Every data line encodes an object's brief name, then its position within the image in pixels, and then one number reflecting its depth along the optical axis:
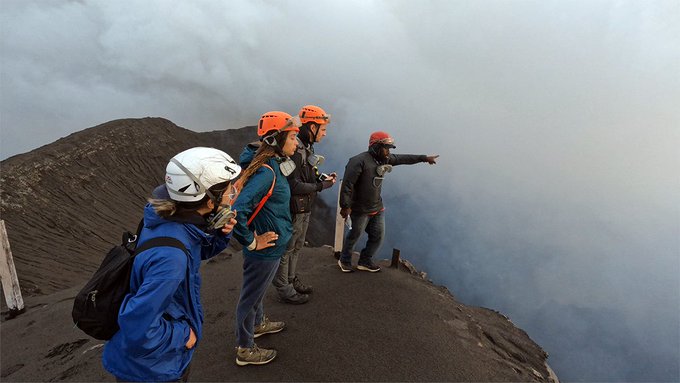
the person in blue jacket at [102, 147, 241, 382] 1.92
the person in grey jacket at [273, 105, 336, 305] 4.34
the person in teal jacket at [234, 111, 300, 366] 3.21
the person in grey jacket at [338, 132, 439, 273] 5.59
